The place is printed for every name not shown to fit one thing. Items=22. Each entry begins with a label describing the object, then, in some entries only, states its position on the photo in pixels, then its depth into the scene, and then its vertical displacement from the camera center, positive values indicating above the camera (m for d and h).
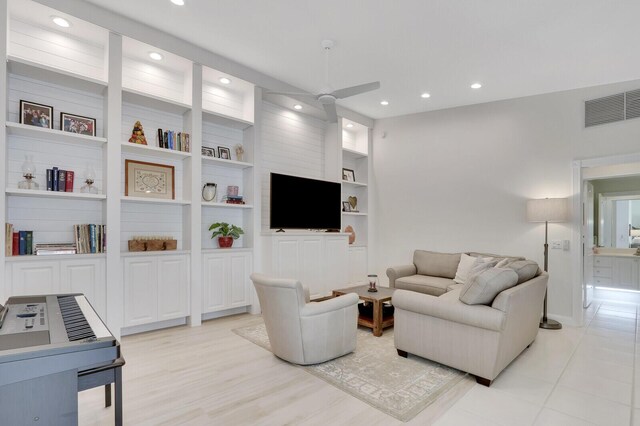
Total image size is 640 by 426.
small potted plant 4.49 -0.28
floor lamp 4.43 +0.00
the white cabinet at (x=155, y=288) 3.69 -0.87
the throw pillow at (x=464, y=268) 4.82 -0.78
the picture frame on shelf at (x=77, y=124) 3.46 +0.89
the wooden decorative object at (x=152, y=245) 3.83 -0.39
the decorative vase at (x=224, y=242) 4.55 -0.41
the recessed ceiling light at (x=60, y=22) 3.32 +1.84
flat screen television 4.90 +0.13
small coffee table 3.88 -1.09
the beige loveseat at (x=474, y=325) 2.68 -0.95
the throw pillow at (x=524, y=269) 3.20 -0.53
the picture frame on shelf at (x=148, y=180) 3.94 +0.37
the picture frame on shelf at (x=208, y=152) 4.54 +0.79
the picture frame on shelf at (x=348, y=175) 6.44 +0.70
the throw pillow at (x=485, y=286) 2.74 -0.59
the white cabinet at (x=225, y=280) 4.31 -0.89
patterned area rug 2.42 -1.34
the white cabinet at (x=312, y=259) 4.82 -0.71
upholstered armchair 2.89 -0.96
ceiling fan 3.56 +1.26
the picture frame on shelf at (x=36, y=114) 3.23 +0.92
